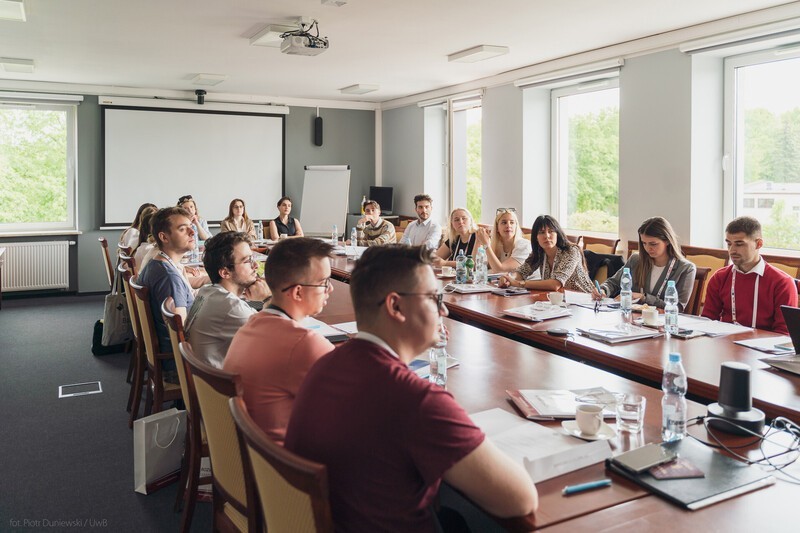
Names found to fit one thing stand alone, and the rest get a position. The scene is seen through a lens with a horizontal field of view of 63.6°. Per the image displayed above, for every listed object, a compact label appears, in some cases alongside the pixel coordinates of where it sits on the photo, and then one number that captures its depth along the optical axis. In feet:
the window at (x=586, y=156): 21.67
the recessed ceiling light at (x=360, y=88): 27.22
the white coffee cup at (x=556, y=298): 11.52
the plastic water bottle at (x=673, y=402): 5.54
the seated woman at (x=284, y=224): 27.50
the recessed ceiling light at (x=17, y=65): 21.56
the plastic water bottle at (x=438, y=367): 7.08
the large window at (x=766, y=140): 16.66
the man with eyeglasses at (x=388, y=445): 3.87
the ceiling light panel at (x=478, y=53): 19.60
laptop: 7.29
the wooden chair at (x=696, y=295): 12.45
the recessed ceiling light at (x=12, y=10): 14.55
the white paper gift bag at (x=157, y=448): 8.99
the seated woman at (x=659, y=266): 12.34
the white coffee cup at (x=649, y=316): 9.79
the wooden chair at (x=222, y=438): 5.28
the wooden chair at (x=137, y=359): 11.75
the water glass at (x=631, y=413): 5.73
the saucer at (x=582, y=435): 5.49
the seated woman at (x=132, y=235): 19.25
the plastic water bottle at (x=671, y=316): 9.36
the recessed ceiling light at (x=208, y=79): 24.77
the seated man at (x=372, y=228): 24.26
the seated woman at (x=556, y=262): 13.99
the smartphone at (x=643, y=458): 4.76
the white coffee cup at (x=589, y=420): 5.48
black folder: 4.40
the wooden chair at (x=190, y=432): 7.47
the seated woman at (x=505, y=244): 16.94
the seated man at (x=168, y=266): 10.45
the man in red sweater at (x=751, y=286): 10.52
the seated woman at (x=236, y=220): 25.64
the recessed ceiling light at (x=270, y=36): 16.93
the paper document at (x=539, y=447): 4.80
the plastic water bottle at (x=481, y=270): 14.79
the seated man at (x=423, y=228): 22.22
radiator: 26.68
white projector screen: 28.02
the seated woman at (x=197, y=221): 23.54
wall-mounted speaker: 31.86
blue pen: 4.54
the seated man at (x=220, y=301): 8.38
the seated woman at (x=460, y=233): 18.86
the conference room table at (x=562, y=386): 4.23
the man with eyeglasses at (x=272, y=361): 5.54
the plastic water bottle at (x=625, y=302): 10.53
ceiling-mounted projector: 16.21
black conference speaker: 5.54
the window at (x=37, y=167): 27.07
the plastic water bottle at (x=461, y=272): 14.73
